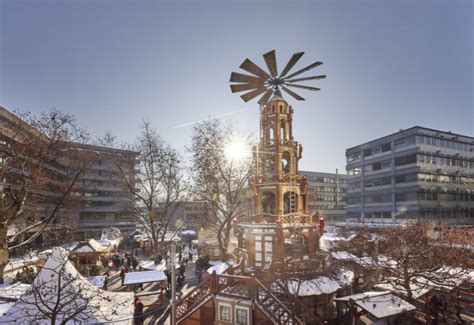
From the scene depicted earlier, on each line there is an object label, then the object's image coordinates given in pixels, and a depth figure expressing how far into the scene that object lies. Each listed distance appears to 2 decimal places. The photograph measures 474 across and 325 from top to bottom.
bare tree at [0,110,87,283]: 14.05
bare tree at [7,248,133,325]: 10.33
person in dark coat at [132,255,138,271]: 28.89
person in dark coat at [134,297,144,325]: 16.04
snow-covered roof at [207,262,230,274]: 17.70
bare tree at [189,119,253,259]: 29.42
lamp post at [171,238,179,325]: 12.29
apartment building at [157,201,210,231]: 33.90
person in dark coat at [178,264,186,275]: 24.73
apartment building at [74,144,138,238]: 63.06
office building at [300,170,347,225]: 81.56
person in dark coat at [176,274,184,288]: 23.94
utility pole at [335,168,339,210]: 83.96
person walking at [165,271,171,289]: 22.95
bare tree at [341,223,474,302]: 15.62
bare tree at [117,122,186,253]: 29.56
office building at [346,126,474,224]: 45.44
